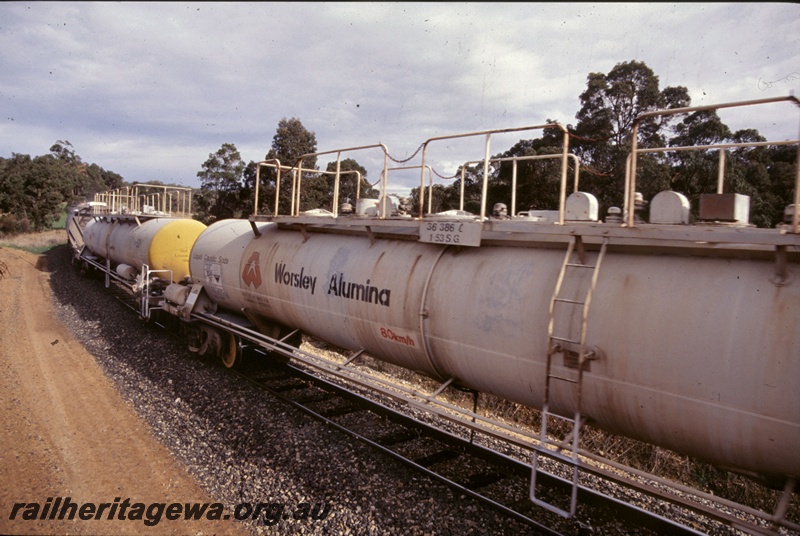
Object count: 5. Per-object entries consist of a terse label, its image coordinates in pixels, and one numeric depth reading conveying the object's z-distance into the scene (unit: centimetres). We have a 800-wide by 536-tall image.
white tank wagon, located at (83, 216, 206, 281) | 1402
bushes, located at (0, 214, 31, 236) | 5244
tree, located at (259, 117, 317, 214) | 3878
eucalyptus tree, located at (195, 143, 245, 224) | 4350
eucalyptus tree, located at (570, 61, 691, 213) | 2375
